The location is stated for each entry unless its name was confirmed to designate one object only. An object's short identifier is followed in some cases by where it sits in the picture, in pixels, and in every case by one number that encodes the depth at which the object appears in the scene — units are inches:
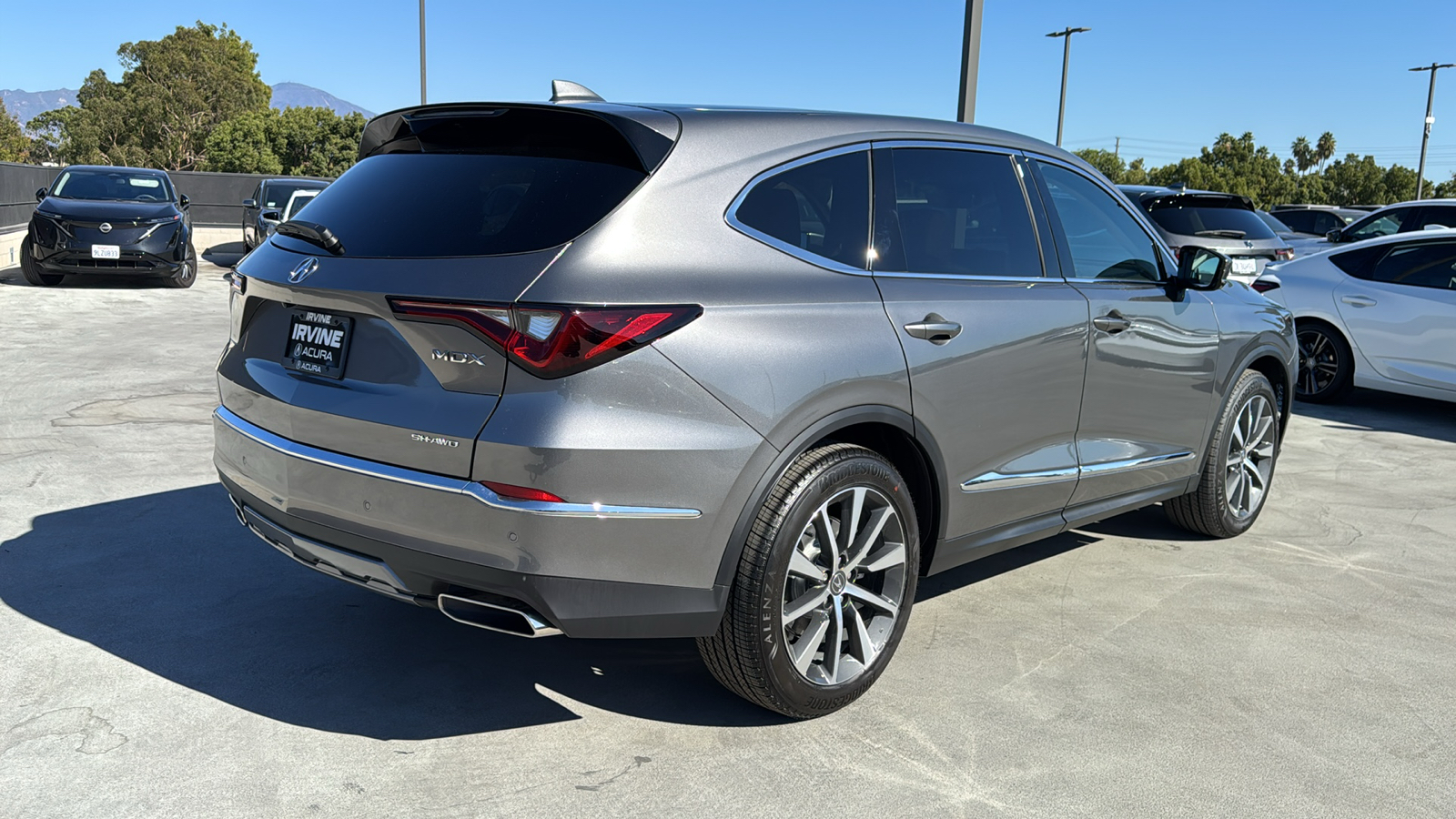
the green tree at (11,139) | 3838.6
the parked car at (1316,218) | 1048.8
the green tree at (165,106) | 3292.3
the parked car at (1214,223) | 479.2
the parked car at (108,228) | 585.3
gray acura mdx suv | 113.0
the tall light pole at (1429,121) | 2030.0
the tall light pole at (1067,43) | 1791.3
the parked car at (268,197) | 791.7
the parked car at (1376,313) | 354.3
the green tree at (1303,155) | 3666.3
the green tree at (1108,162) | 2807.8
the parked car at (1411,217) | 564.7
